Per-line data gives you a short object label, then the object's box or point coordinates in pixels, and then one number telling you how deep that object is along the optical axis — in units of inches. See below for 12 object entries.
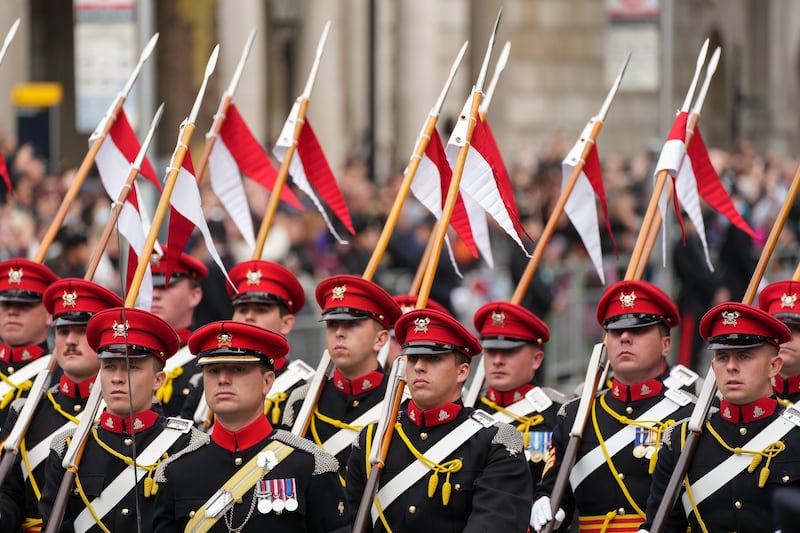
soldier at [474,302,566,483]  737.5
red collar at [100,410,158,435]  628.4
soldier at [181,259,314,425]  775.7
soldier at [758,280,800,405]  692.7
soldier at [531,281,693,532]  674.8
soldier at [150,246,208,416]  794.2
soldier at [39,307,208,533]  617.3
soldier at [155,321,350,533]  580.4
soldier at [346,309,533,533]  595.8
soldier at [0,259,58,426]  749.9
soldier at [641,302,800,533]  603.8
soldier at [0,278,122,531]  675.4
